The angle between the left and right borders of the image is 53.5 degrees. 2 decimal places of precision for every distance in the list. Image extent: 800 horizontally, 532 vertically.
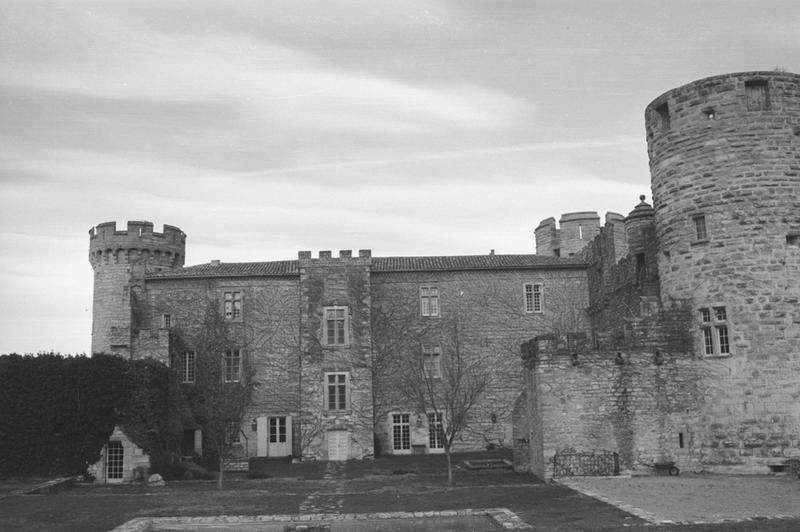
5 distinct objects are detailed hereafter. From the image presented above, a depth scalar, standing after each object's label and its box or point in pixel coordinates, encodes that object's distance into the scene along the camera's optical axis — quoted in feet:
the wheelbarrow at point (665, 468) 73.56
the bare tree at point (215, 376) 112.37
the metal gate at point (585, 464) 72.90
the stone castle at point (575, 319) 73.77
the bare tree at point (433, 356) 116.67
